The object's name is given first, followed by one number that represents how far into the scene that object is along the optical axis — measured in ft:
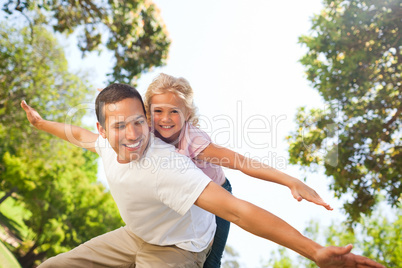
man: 7.10
